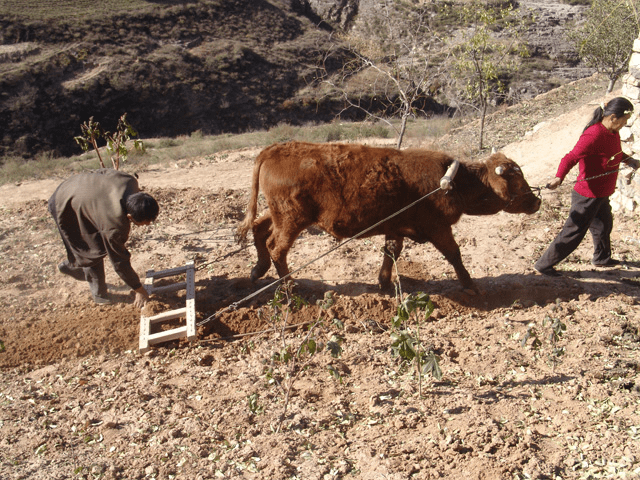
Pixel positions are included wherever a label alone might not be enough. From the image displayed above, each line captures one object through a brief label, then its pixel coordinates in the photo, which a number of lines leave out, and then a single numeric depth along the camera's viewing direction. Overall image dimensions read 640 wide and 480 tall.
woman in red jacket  4.78
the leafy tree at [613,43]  14.00
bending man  4.40
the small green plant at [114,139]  6.16
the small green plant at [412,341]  3.31
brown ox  4.74
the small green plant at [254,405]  3.45
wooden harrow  4.45
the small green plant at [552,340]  3.77
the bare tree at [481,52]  10.52
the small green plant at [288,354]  3.57
